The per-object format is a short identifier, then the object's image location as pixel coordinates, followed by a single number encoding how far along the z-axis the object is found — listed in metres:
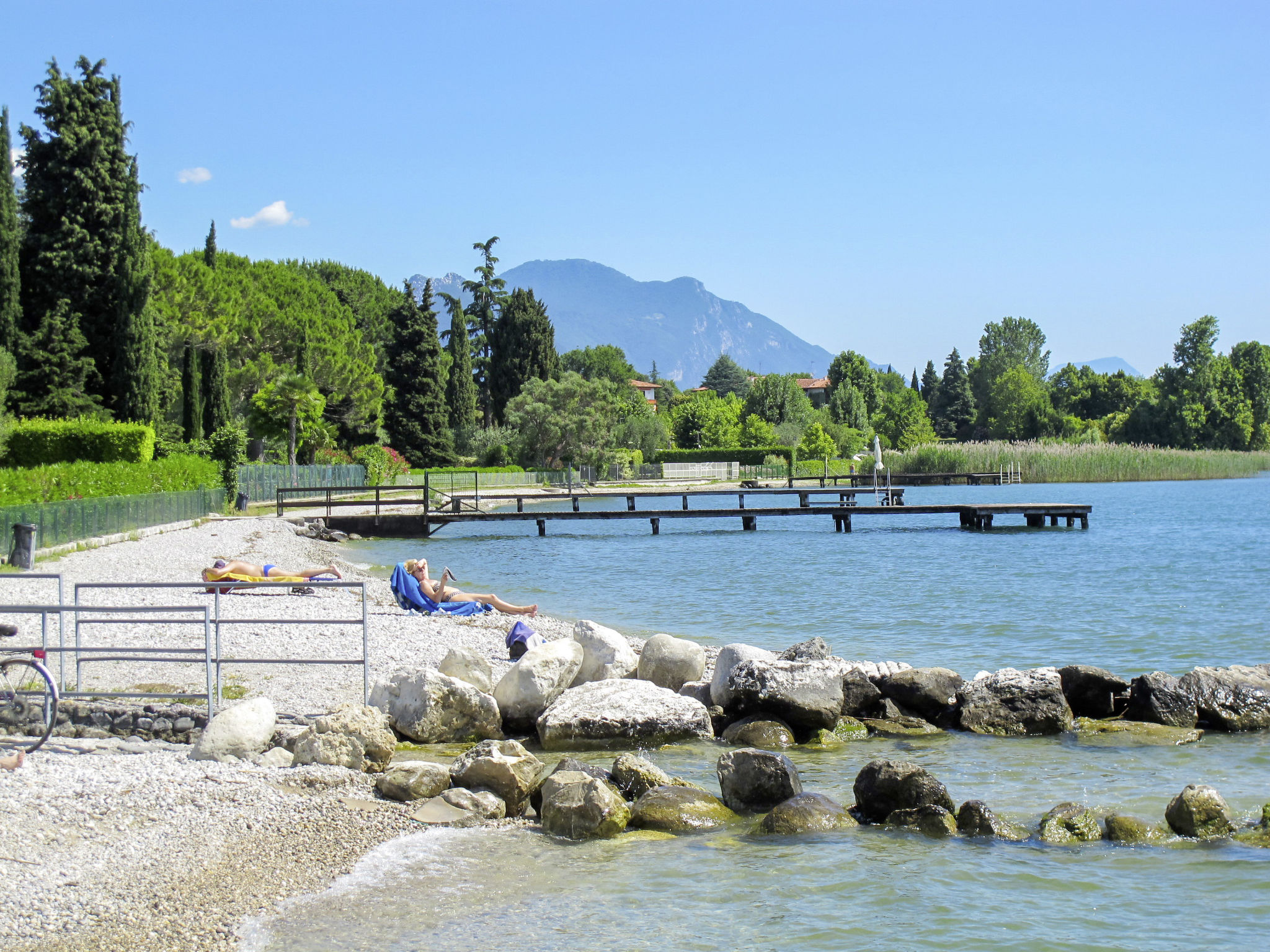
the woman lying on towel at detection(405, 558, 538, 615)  17.64
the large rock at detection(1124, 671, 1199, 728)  11.21
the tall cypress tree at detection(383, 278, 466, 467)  69.88
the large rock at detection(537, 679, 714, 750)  10.72
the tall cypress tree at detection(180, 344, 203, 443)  47.41
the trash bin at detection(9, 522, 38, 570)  19.81
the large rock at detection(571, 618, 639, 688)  12.46
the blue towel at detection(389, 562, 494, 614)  17.33
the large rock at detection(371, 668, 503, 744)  10.41
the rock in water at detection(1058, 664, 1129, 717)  11.59
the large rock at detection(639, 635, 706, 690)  12.60
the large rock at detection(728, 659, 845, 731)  10.98
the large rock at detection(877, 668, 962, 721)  11.65
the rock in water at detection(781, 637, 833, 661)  12.56
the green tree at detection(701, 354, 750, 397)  163.38
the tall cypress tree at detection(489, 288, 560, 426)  82.12
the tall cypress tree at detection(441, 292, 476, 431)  77.88
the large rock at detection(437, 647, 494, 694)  11.38
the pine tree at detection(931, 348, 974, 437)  131.25
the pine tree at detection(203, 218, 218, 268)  64.75
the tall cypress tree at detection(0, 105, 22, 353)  41.44
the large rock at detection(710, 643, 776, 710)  11.54
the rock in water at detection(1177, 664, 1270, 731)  11.10
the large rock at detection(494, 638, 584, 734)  11.18
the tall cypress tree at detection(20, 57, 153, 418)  43.38
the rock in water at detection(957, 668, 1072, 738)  11.16
